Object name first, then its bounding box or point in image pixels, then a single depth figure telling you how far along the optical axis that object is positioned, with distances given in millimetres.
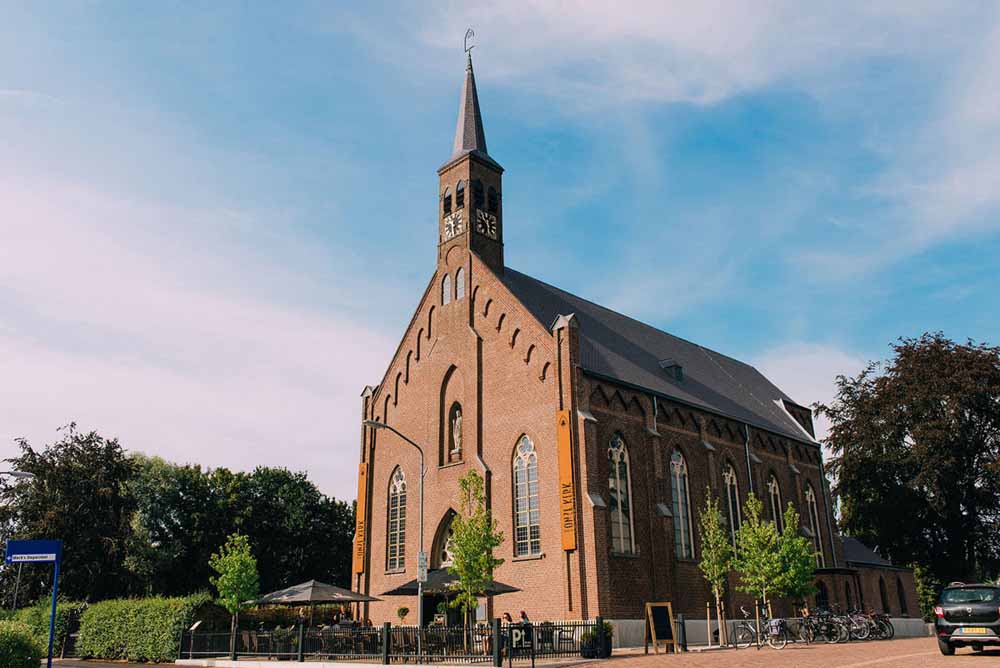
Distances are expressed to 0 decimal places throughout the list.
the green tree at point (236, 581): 30781
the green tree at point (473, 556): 25562
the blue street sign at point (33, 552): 22484
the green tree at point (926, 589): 52031
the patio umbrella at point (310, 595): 28453
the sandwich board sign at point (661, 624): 27328
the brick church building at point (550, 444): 30547
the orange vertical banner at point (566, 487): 29281
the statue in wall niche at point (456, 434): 36062
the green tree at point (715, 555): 31156
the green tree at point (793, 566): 31641
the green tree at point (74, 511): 43344
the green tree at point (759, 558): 31141
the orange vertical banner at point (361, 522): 38375
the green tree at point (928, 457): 47500
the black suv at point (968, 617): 19500
